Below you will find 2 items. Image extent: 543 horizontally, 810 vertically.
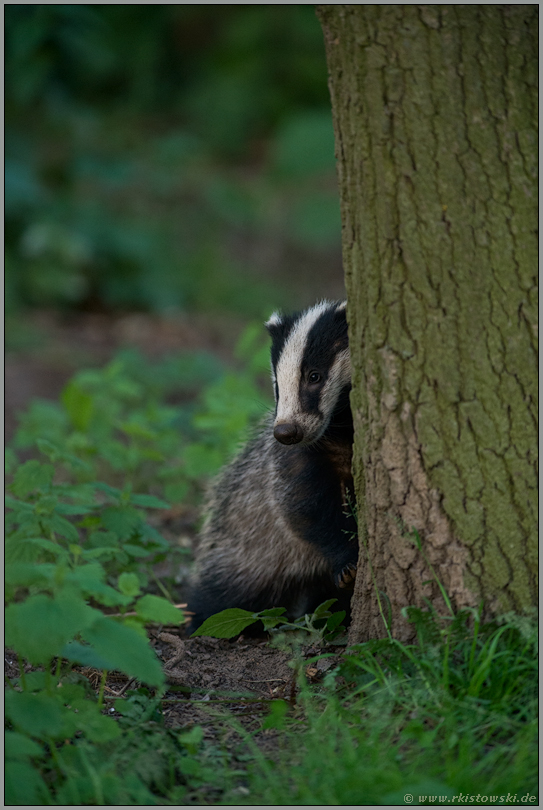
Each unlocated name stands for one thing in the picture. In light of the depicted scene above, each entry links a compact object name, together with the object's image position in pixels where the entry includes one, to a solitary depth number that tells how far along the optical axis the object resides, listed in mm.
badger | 7465
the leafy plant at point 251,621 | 6473
